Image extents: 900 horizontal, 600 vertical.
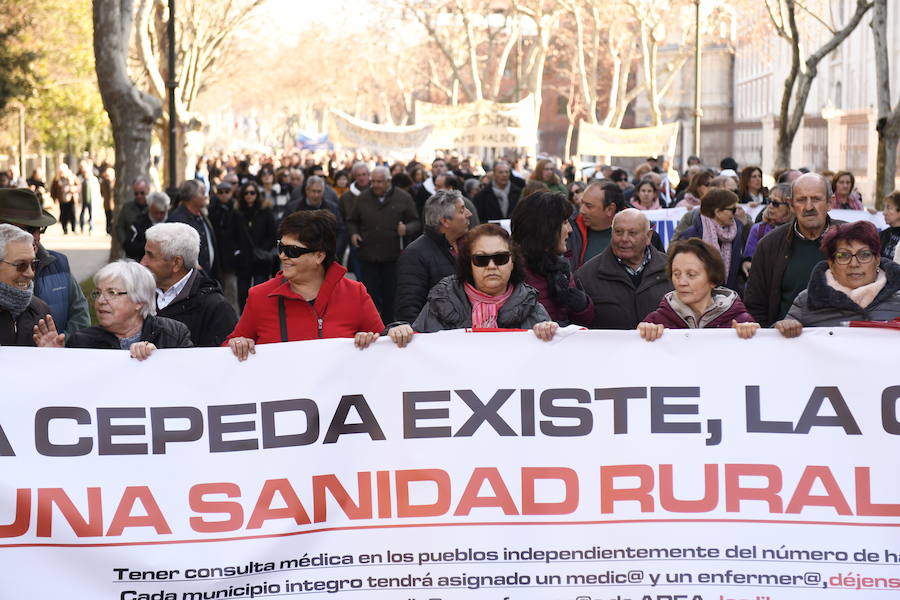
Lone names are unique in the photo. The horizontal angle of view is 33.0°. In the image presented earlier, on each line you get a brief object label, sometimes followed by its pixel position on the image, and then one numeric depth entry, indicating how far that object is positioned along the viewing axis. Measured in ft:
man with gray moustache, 25.89
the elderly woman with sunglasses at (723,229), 33.96
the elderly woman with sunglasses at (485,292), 20.17
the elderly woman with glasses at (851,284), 20.68
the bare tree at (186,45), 92.89
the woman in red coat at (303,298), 20.88
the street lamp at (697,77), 98.68
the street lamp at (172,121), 77.05
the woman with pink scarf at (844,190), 46.16
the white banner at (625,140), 98.02
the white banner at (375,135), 110.01
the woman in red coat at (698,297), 20.21
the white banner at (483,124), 101.71
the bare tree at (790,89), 78.28
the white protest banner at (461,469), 17.17
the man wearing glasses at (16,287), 20.76
